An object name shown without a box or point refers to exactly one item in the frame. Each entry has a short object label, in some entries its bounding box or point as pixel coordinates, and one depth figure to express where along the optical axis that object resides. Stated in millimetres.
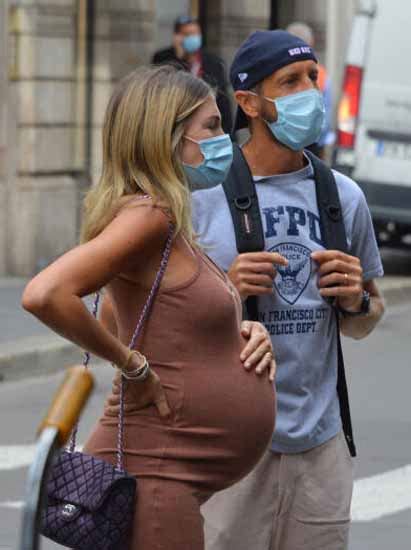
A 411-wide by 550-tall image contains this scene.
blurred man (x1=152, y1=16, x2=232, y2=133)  26226
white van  27095
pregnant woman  7110
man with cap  8263
